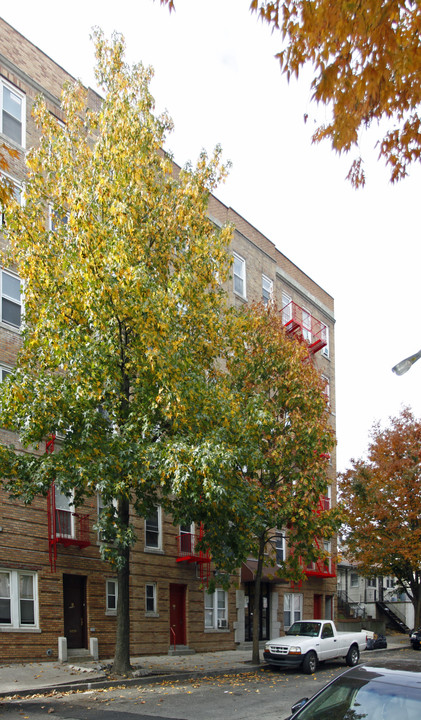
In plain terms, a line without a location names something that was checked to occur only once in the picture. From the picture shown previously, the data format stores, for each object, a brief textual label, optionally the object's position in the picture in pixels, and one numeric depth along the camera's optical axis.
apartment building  19.03
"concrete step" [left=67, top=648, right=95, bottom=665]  19.50
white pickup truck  19.14
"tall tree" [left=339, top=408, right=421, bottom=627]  32.53
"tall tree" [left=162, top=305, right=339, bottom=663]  17.12
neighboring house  43.38
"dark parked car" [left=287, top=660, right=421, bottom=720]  5.04
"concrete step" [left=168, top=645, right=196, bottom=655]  24.17
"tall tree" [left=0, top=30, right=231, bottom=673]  14.96
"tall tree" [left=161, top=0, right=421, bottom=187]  6.31
